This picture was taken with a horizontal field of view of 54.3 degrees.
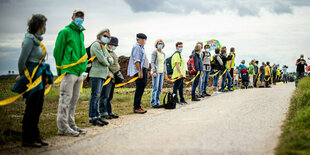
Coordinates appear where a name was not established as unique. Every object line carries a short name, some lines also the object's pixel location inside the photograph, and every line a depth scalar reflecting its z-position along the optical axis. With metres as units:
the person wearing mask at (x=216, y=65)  14.75
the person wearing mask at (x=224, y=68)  15.40
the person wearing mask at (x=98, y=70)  6.66
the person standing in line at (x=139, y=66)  8.52
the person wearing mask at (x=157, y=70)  9.69
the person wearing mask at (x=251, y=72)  21.58
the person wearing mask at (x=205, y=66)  13.75
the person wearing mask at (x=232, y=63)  16.26
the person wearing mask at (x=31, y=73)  4.77
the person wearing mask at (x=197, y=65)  11.86
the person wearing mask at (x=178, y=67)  10.77
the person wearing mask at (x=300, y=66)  17.75
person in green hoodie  5.55
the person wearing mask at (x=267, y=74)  21.87
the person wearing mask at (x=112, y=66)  7.68
